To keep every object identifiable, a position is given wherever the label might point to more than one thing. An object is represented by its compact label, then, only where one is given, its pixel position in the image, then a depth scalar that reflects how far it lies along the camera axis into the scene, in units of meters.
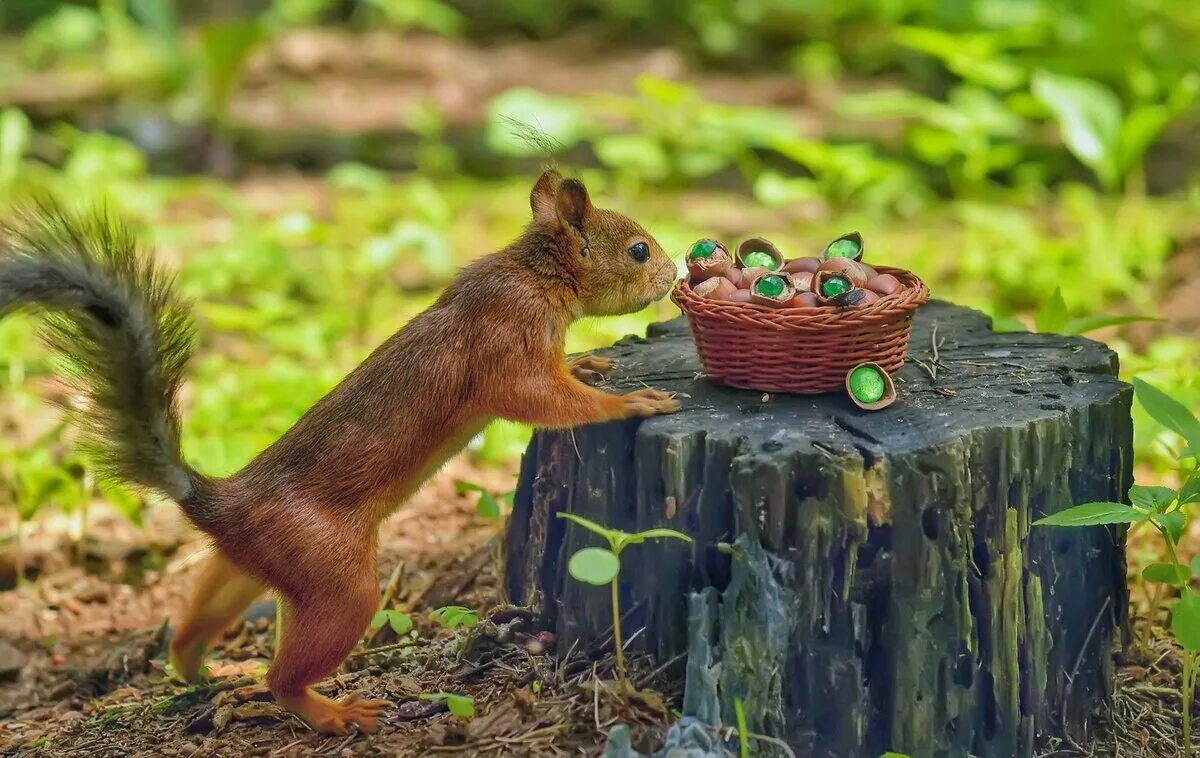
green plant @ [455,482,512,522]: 6.04
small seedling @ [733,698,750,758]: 4.42
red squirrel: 4.89
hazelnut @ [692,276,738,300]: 5.09
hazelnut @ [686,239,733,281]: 5.34
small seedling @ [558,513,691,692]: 4.21
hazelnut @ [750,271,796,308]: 4.97
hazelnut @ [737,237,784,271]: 5.62
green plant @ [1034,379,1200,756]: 4.52
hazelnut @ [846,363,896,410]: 4.93
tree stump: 4.54
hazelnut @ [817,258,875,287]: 5.12
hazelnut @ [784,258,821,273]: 5.37
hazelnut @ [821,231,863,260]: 5.60
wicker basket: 4.83
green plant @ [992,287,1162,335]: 6.04
